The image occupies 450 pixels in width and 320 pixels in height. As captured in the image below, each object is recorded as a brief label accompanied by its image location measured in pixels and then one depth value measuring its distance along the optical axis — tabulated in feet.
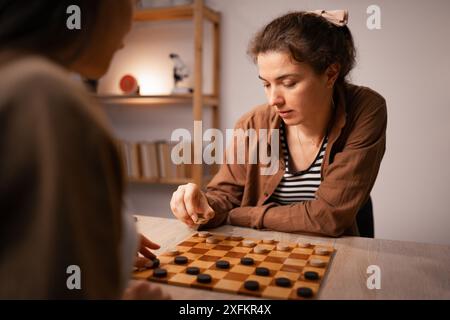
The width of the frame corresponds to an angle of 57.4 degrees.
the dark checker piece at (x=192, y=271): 3.20
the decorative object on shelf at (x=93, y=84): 11.02
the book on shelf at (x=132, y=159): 10.66
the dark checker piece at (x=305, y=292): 2.81
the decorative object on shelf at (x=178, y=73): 10.18
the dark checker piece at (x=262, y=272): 3.20
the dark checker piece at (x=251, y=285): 2.90
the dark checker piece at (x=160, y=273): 3.15
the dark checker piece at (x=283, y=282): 2.99
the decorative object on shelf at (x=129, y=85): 10.74
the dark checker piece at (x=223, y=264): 3.34
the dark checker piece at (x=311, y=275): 3.12
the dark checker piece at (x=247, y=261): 3.45
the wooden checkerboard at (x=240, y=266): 2.96
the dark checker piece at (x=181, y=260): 3.46
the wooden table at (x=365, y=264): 2.92
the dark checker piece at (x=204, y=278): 3.03
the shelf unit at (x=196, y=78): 9.47
